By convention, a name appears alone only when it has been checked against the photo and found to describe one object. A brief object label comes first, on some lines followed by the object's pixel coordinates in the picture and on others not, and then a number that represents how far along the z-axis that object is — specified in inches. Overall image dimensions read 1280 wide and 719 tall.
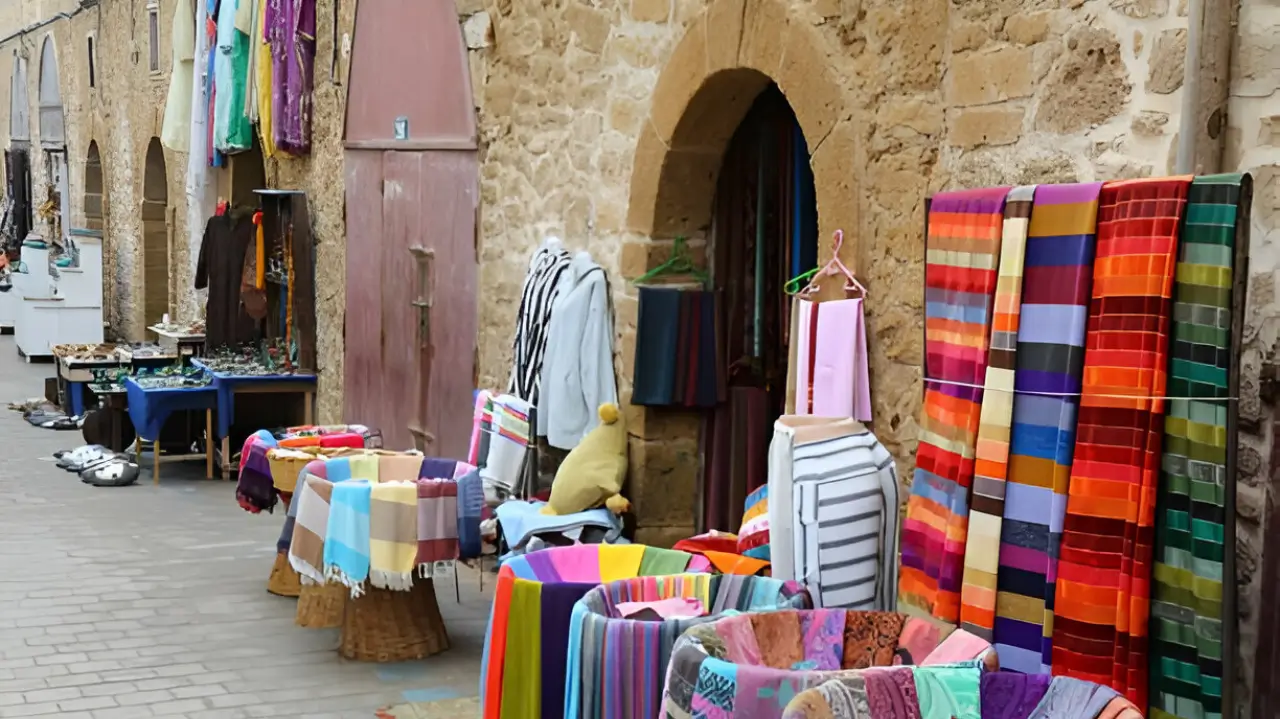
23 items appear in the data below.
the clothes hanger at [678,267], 241.6
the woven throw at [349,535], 225.8
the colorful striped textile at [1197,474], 117.2
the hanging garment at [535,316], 265.4
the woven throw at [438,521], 227.8
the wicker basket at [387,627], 237.1
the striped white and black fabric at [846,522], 157.6
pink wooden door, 325.7
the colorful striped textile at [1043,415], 128.6
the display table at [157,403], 404.5
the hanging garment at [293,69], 419.2
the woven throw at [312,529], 230.5
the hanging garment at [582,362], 253.8
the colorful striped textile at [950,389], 138.6
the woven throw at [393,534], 225.6
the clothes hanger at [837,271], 182.2
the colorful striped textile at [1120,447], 121.4
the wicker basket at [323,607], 260.2
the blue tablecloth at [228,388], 411.2
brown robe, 460.8
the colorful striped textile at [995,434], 134.4
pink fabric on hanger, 180.5
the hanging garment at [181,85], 558.3
